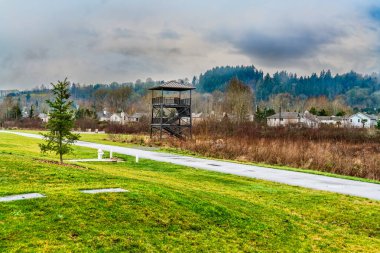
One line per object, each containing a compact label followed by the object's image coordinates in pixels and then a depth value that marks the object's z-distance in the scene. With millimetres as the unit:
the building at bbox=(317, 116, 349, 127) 99462
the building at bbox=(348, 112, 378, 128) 105981
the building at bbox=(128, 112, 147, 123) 113606
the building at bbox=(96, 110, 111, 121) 135250
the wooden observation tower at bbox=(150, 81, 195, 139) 42438
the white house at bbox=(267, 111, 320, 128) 98694
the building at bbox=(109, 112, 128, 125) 113112
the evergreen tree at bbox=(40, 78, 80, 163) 15250
